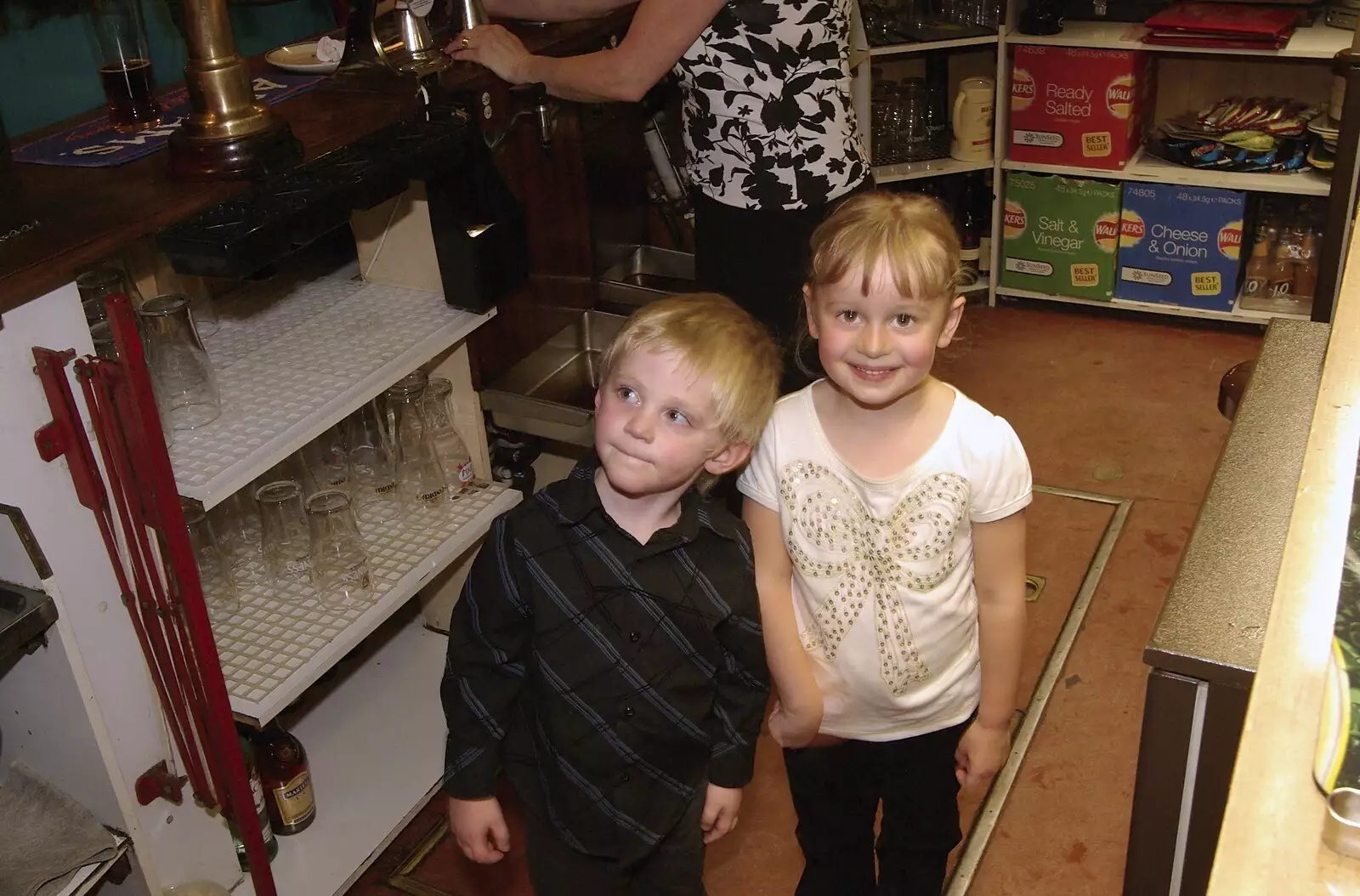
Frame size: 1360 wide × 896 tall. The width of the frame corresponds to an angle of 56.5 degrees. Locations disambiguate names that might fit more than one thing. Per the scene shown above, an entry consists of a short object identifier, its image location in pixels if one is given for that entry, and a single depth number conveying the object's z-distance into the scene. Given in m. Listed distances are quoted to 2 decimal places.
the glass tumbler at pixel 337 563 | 1.92
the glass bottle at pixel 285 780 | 2.01
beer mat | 1.70
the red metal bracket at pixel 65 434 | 1.38
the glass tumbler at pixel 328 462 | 2.11
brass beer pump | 1.58
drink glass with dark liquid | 1.84
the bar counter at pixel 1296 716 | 0.61
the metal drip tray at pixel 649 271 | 2.63
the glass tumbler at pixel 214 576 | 1.88
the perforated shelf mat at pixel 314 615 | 1.75
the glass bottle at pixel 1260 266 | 3.59
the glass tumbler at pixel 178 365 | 1.71
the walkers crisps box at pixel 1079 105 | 3.52
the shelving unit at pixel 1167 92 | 3.33
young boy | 1.34
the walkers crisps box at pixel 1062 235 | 3.68
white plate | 2.08
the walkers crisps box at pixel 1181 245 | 3.53
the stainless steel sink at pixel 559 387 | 2.11
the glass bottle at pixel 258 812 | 1.87
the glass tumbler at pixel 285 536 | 1.90
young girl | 1.33
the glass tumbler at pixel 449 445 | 2.12
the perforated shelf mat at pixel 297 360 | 1.69
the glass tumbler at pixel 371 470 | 2.13
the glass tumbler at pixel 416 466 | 2.09
